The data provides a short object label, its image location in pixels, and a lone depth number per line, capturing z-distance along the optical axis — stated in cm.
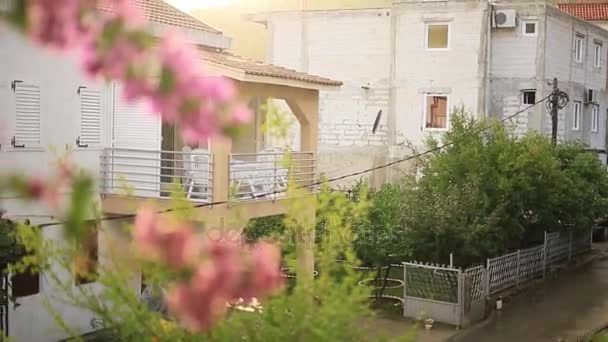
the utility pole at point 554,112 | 2279
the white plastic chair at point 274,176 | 1425
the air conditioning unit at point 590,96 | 3144
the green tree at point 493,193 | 1800
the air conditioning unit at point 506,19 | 2719
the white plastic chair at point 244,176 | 1408
